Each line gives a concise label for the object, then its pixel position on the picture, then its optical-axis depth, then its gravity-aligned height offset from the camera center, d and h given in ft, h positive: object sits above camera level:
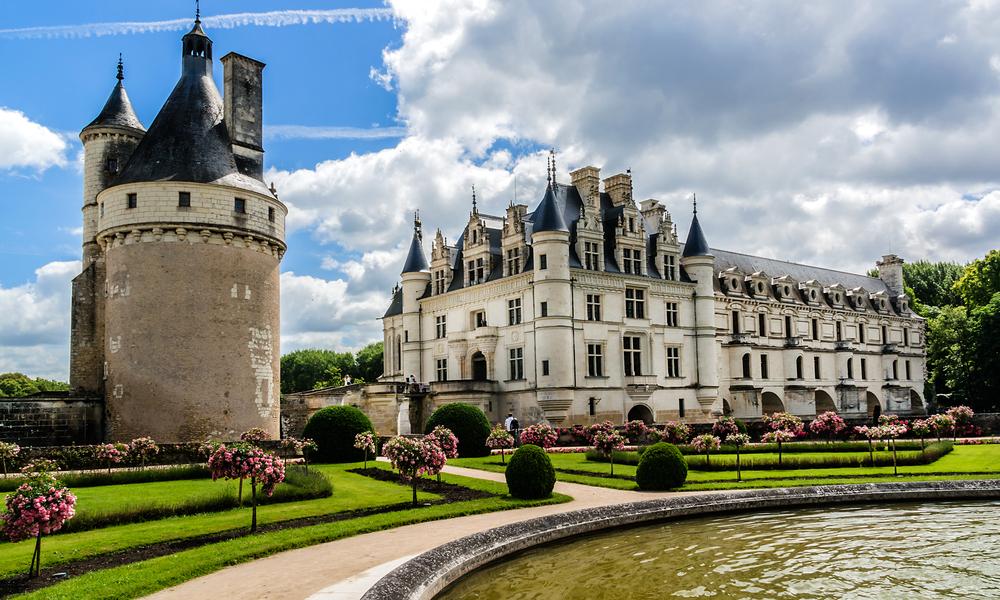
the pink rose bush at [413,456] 62.85 -6.12
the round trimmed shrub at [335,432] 93.76 -6.12
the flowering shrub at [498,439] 93.87 -7.40
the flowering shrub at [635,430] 113.19 -8.07
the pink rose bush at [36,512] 37.60 -5.95
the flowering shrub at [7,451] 74.18 -5.86
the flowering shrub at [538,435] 99.60 -7.47
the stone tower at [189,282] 93.66 +12.49
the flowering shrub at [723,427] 104.58 -7.44
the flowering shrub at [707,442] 84.33 -7.61
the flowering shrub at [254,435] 86.64 -5.89
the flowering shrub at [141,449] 78.89 -6.37
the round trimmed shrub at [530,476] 63.36 -8.06
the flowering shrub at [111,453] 74.95 -6.41
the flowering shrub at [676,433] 100.73 -7.72
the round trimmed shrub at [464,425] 100.73 -6.02
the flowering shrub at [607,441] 84.48 -7.17
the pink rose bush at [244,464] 50.83 -5.22
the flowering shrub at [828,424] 107.24 -7.50
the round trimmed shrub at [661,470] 68.69 -8.46
